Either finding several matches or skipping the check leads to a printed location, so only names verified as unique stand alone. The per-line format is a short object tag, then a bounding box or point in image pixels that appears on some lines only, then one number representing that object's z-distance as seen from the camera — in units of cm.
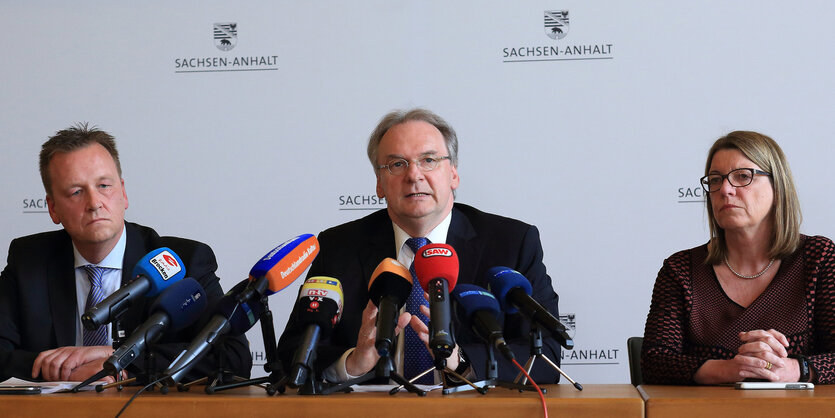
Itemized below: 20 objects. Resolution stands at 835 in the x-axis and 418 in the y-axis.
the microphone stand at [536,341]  305
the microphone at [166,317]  303
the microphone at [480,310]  302
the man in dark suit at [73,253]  377
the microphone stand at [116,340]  314
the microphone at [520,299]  301
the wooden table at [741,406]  294
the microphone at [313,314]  302
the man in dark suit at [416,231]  362
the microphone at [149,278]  314
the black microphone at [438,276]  299
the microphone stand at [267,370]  310
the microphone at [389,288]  303
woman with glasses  356
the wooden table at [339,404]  296
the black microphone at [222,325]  304
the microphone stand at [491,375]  307
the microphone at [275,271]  309
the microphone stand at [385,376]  302
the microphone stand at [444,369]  299
